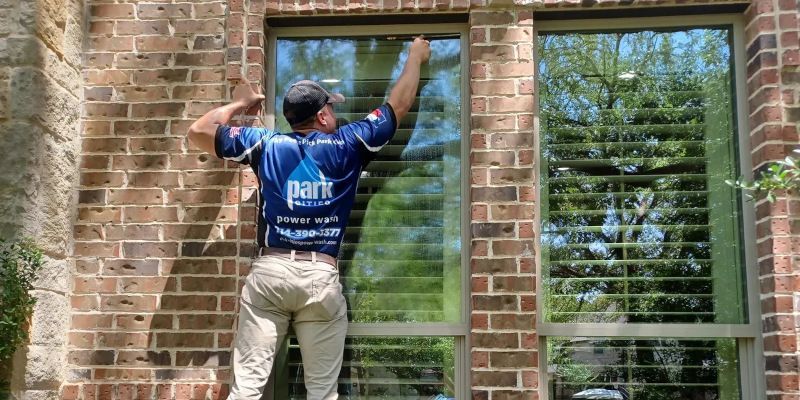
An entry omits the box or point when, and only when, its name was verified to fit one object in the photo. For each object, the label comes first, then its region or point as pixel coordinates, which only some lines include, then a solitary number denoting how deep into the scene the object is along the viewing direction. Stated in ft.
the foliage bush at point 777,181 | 9.52
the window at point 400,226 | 12.17
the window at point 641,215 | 11.97
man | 10.27
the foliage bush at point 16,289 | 10.18
